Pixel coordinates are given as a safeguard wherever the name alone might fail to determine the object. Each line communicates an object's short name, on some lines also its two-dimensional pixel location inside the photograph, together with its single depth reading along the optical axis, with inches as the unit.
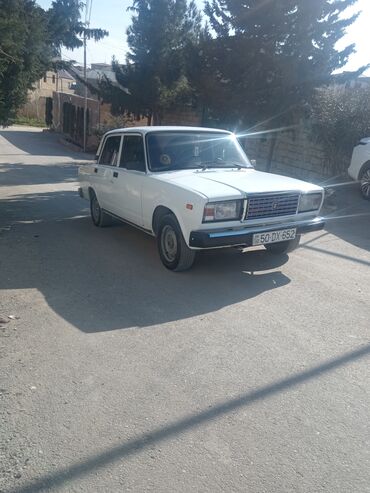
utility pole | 969.1
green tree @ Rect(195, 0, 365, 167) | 482.0
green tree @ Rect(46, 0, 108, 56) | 1072.8
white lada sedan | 201.9
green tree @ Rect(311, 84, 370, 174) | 438.0
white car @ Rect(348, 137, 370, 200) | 396.5
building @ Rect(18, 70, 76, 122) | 1905.8
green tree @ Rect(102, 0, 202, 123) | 770.2
